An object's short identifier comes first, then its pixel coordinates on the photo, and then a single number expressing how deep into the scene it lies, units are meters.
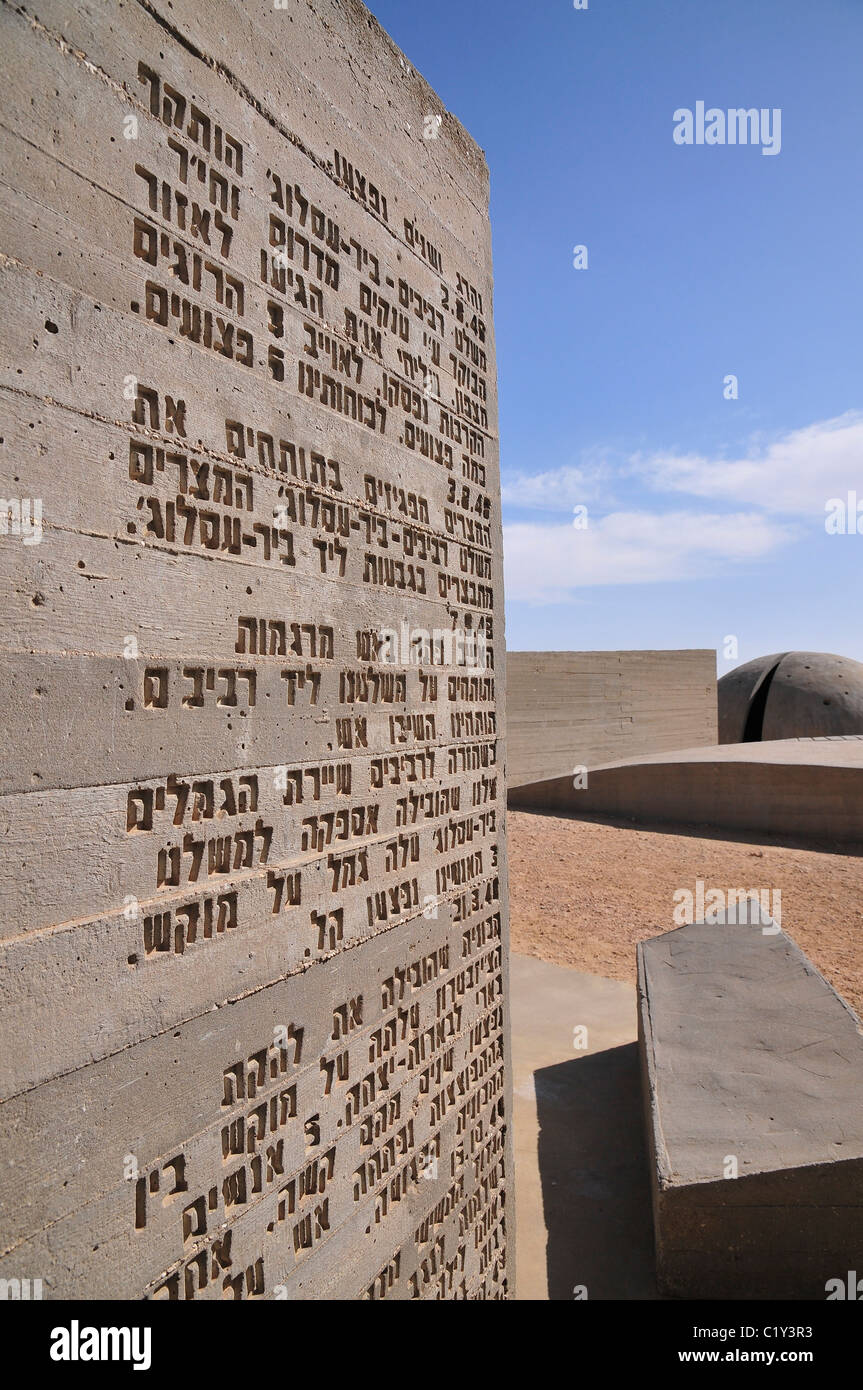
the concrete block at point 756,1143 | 3.55
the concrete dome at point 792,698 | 24.61
